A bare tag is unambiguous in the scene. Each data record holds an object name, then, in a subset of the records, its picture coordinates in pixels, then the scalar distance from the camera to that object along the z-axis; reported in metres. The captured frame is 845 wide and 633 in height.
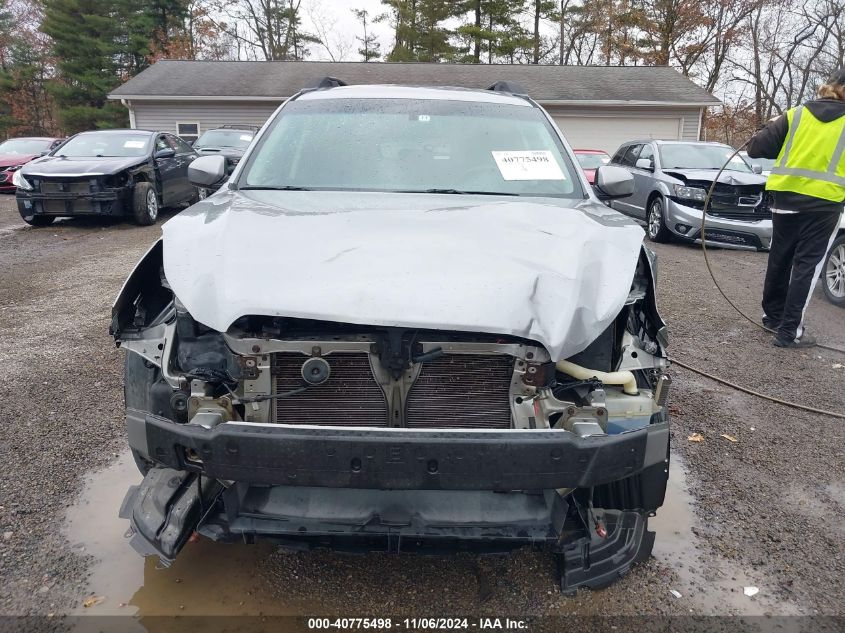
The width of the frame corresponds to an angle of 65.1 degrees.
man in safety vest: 5.11
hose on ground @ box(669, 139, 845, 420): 4.19
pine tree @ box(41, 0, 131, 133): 31.42
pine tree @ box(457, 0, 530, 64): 33.38
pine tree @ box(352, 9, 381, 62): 38.72
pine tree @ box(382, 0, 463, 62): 34.06
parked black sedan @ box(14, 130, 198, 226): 10.14
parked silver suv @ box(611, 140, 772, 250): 9.80
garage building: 22.50
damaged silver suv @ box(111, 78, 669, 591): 2.03
